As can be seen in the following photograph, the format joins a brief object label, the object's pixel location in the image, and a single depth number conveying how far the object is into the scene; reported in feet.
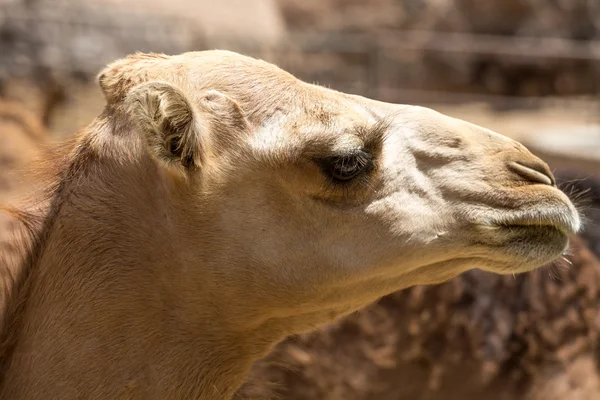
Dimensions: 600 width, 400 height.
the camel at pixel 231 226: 18.86
